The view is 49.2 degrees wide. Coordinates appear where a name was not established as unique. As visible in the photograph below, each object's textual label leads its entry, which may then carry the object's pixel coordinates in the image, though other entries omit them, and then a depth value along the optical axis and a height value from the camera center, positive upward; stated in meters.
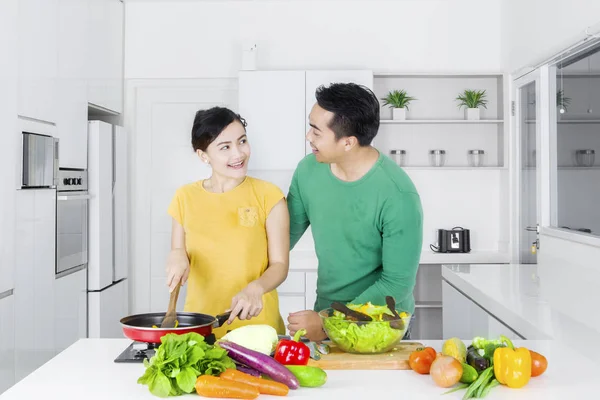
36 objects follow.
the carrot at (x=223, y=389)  1.45 -0.40
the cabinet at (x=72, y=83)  3.82 +0.76
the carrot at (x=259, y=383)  1.49 -0.40
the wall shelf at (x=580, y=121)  3.30 +0.47
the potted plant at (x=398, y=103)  4.90 +0.79
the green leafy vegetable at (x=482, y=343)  1.60 -0.33
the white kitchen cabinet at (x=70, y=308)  3.79 -0.61
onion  1.53 -0.39
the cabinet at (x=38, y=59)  3.31 +0.79
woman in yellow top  2.24 -0.07
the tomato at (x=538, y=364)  1.61 -0.38
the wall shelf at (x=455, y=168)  4.89 +0.30
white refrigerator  4.33 -0.15
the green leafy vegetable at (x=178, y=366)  1.45 -0.36
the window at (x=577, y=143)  3.30 +0.35
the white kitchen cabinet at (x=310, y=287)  4.53 -0.55
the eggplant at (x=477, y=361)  1.57 -0.37
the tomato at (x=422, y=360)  1.66 -0.39
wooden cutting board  1.72 -0.40
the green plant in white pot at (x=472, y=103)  4.91 +0.80
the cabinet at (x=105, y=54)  4.34 +1.08
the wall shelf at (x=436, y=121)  4.87 +0.65
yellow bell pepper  1.52 -0.37
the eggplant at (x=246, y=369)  1.56 -0.39
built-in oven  3.79 -0.08
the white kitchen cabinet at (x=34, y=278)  3.28 -0.37
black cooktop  1.76 -0.40
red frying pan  1.67 -0.32
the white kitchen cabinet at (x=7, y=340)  3.09 -0.64
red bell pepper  1.65 -0.37
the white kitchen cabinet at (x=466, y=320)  2.88 -0.55
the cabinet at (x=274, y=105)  4.71 +0.74
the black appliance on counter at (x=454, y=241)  4.85 -0.25
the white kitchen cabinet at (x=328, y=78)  4.71 +0.94
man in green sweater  2.21 +0.01
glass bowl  1.74 -0.34
